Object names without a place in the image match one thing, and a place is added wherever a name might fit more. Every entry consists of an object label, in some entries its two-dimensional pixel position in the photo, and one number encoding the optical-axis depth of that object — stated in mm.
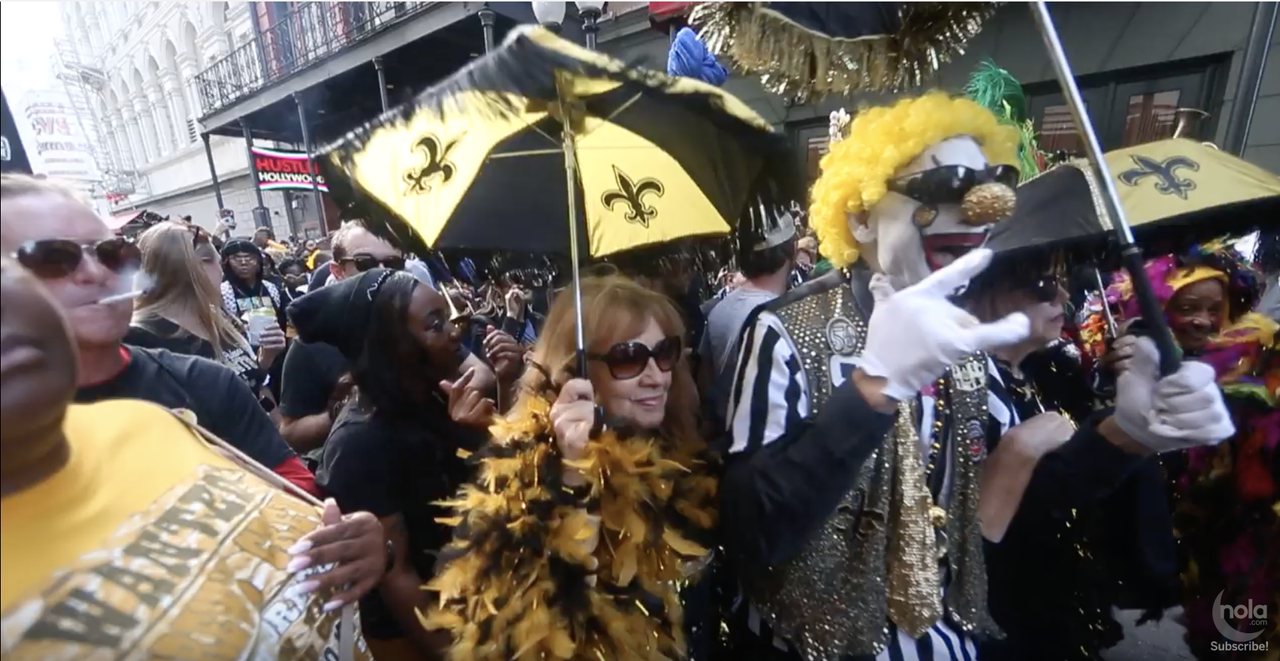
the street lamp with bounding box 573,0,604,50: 5125
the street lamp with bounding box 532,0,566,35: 4445
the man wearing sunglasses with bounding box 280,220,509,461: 2424
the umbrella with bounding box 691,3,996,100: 1326
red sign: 13605
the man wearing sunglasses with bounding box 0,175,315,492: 734
